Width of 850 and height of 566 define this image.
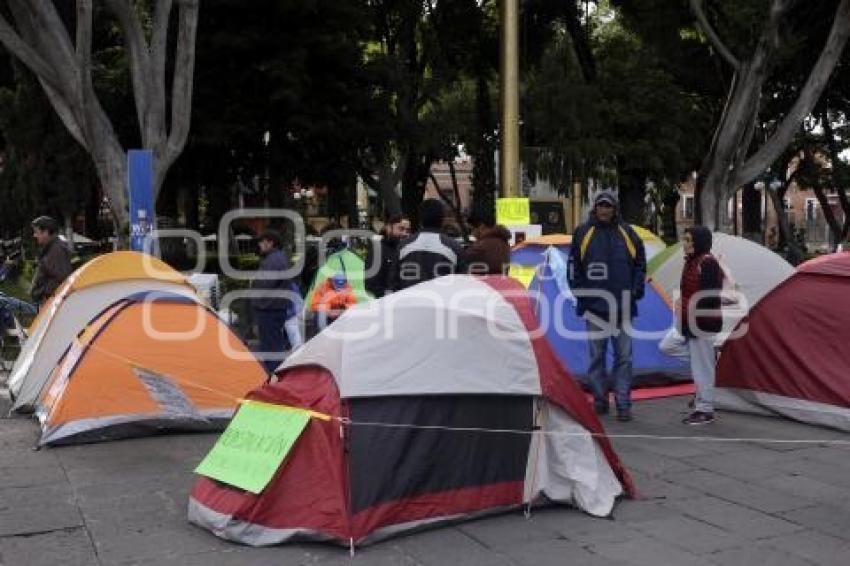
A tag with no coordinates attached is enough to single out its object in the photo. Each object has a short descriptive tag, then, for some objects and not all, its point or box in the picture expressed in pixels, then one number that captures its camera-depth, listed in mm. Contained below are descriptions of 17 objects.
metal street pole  12445
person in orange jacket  10906
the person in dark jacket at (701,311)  8039
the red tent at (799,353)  8203
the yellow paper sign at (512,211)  12016
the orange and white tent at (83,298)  8969
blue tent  9914
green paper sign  5367
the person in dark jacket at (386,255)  8523
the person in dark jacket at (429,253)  7707
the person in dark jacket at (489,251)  8375
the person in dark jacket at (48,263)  10312
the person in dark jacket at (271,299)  9336
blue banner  12781
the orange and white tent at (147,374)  7809
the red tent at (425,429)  5297
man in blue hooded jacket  8344
